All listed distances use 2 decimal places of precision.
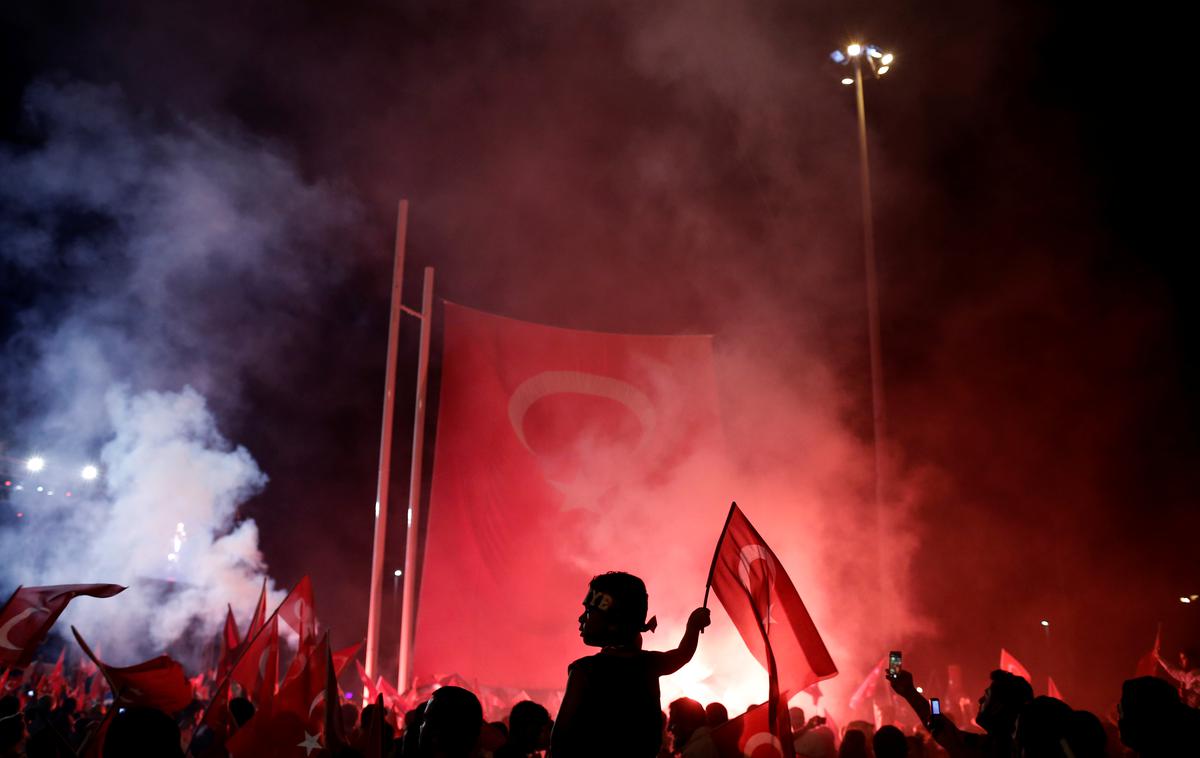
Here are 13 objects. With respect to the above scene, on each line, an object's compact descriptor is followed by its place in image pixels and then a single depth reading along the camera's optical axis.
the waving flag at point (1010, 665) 7.81
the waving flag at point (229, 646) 7.43
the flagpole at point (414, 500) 9.97
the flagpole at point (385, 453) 9.85
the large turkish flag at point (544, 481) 10.30
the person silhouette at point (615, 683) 2.27
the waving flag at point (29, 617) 5.79
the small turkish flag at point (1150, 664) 6.96
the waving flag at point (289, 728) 4.26
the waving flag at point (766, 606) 4.10
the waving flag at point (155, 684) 5.02
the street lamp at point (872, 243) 10.30
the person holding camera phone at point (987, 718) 3.05
